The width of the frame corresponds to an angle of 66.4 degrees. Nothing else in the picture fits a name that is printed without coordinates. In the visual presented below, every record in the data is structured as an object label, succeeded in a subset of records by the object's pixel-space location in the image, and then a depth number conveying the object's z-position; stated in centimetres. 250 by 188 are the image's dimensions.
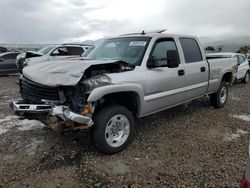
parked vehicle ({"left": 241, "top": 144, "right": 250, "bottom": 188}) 128
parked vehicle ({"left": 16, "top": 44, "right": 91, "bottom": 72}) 854
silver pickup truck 276
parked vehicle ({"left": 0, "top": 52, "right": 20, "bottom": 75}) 1101
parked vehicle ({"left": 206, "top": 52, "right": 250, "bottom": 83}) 859
